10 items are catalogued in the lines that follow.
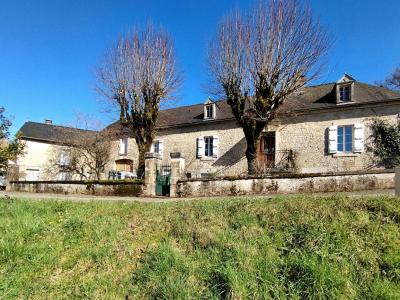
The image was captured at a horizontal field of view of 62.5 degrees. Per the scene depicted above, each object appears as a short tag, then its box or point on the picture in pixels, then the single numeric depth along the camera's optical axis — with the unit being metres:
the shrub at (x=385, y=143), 16.69
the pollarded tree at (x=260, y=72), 14.28
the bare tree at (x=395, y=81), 32.47
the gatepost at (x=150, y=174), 13.99
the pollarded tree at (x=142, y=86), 17.89
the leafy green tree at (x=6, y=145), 9.59
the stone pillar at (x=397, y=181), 6.41
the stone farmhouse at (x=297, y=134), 17.70
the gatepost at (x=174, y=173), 13.64
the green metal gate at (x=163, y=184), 14.47
